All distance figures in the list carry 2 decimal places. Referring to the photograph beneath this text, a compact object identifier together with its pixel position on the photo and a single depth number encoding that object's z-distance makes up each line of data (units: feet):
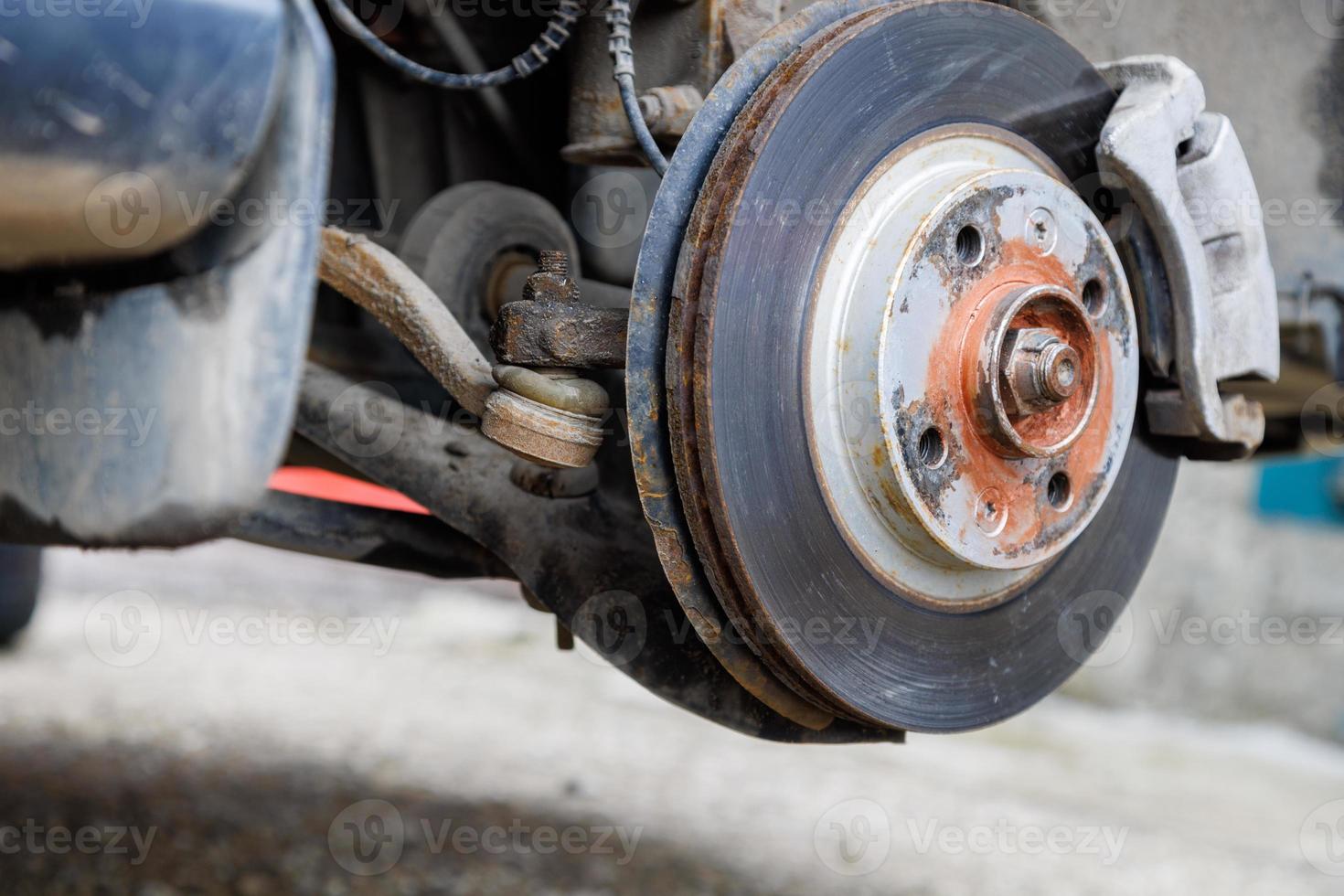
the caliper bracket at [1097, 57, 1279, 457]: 4.24
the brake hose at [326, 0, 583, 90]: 4.22
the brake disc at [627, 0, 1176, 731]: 3.96
